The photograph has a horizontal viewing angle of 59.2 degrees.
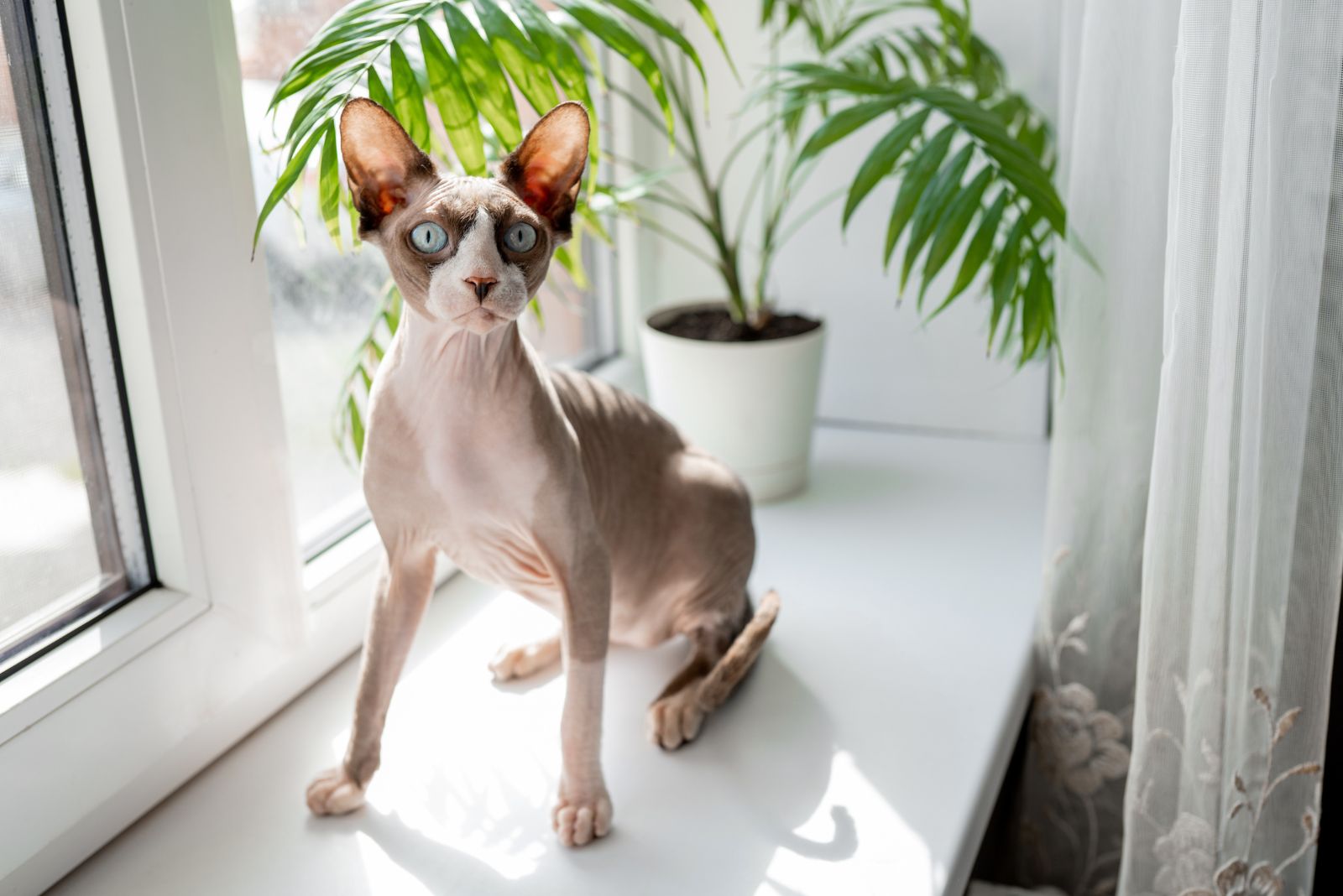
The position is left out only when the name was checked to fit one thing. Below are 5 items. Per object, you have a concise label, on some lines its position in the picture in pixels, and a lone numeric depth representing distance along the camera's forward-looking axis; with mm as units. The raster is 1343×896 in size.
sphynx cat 624
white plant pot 1152
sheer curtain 678
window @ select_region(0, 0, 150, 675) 694
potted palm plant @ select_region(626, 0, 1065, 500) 864
